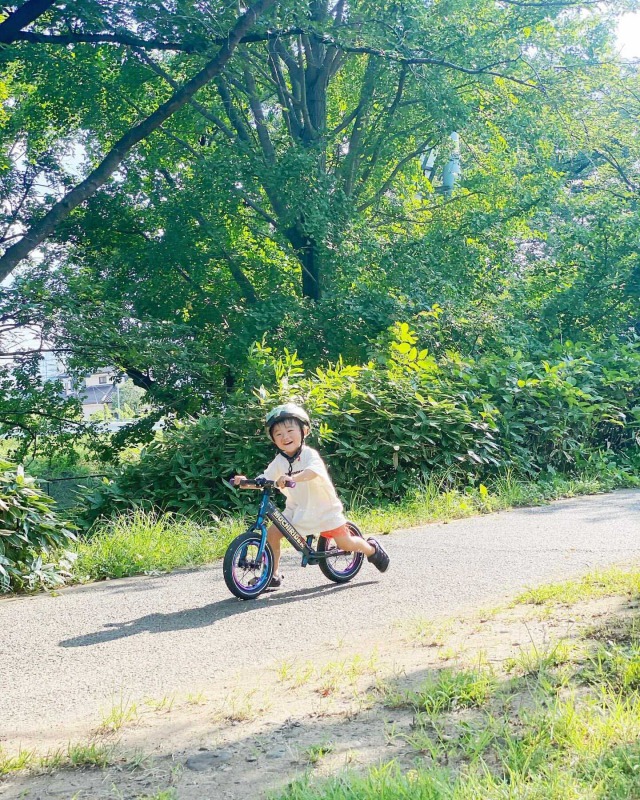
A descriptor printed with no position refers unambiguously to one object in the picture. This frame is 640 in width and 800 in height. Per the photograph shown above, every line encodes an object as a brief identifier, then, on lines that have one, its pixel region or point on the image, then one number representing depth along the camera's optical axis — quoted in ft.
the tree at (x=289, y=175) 49.44
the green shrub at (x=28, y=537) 20.89
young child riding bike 20.29
